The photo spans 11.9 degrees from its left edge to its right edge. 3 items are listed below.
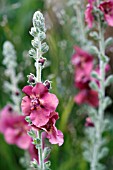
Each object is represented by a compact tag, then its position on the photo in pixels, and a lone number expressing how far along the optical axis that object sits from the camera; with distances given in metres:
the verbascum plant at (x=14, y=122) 0.80
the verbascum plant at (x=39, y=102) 0.54
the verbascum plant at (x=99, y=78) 0.70
